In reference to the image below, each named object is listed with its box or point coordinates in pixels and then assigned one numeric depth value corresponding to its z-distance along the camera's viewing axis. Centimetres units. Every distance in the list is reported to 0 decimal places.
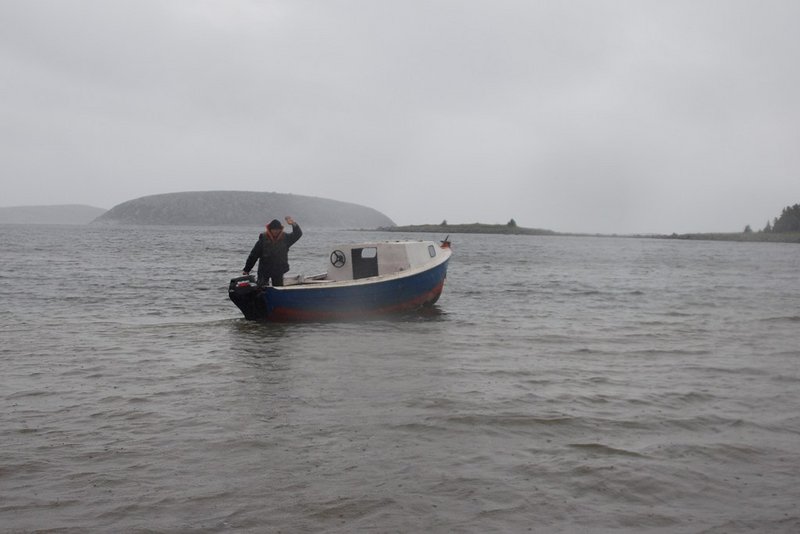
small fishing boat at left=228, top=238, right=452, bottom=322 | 1772
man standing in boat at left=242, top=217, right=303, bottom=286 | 1783
